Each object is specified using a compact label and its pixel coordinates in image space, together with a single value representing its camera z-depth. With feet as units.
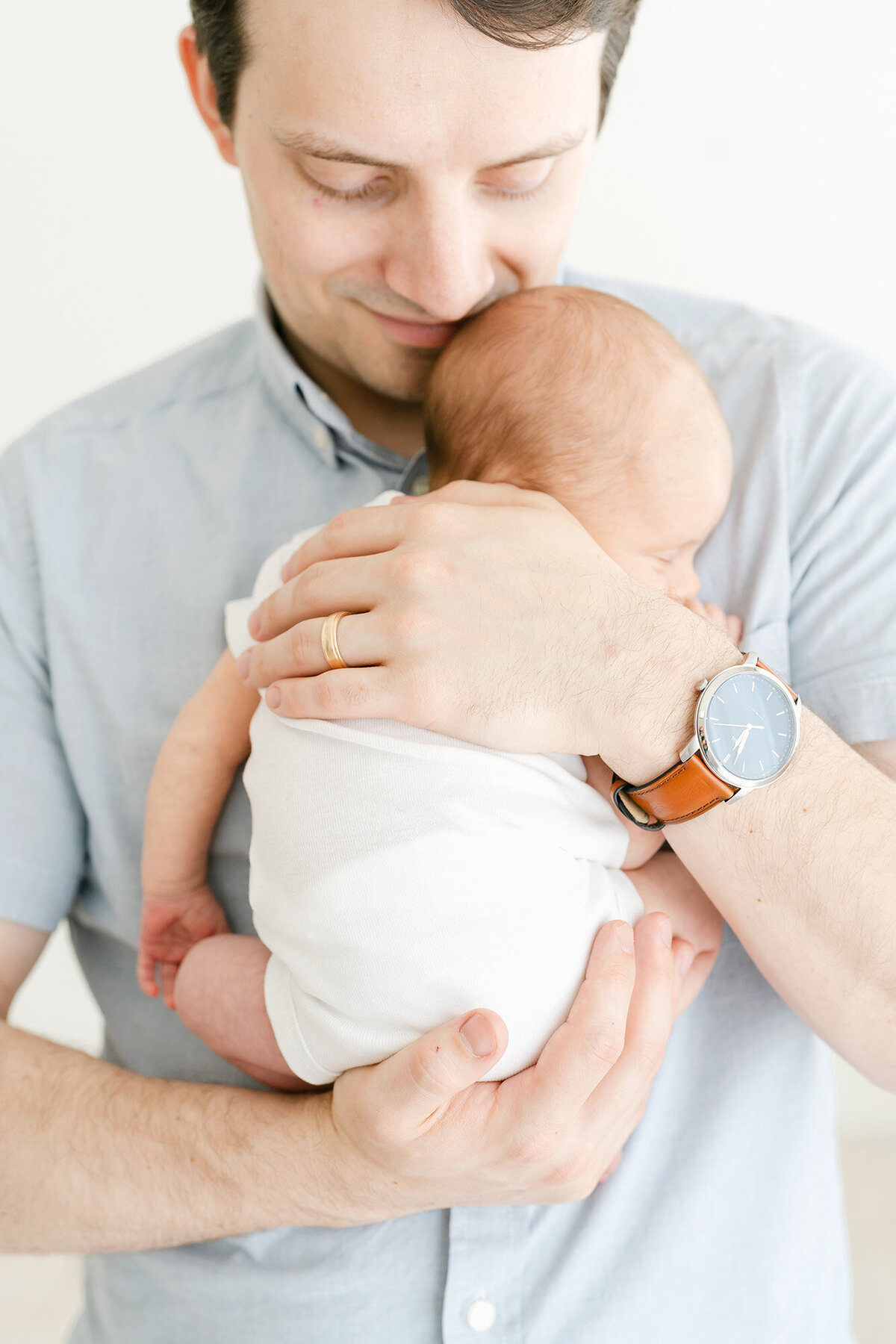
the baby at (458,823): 2.27
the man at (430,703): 2.30
